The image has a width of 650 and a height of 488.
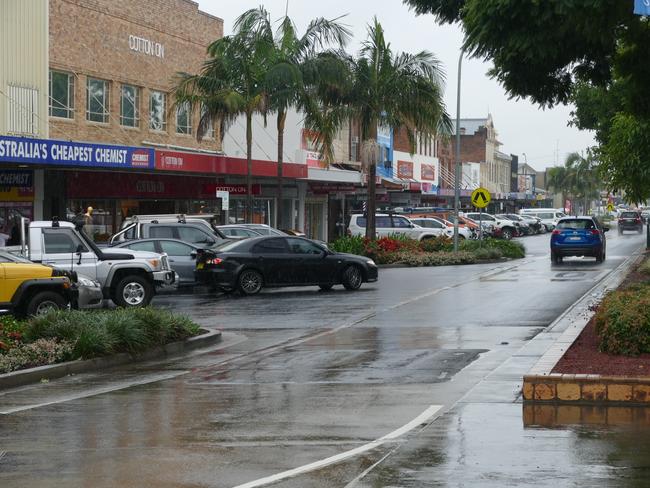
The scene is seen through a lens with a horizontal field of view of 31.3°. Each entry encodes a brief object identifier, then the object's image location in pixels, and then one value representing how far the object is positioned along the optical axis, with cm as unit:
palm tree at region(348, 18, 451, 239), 4275
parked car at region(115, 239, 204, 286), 2892
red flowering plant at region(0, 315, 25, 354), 1502
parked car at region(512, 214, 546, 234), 8762
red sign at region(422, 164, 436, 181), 8812
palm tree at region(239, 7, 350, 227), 4009
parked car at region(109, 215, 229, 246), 3075
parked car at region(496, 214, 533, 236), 8296
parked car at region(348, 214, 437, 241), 5247
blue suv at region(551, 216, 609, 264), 4306
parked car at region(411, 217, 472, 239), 5469
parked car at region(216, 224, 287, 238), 3500
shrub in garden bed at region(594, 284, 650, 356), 1333
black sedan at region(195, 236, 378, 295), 2769
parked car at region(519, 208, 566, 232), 9519
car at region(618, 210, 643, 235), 9069
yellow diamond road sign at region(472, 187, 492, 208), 4584
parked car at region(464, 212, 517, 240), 7150
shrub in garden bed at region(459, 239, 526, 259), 4694
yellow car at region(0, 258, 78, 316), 1870
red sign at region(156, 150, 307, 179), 3966
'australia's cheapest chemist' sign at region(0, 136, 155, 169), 3161
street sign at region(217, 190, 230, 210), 3875
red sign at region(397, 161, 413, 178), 8088
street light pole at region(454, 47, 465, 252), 4544
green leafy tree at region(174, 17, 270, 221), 4003
